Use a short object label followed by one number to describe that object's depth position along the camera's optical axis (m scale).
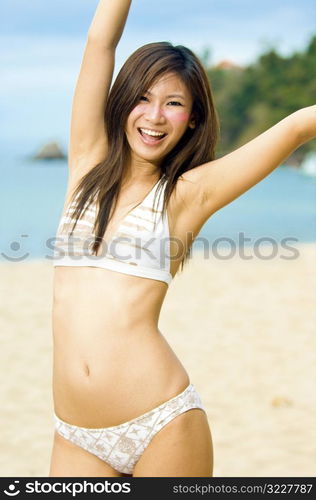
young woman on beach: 2.25
